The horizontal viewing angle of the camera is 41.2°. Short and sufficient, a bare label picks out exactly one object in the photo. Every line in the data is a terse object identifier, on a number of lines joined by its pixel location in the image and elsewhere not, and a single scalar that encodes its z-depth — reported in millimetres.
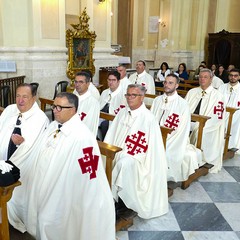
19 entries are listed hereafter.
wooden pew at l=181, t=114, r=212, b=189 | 4460
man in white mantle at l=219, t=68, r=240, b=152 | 6078
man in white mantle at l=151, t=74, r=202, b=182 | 4336
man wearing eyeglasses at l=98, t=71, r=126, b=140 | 5711
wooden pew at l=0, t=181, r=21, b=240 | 2324
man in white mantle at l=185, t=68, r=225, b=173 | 5062
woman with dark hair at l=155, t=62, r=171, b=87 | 10383
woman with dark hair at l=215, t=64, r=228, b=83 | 10148
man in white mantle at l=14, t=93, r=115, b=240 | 2602
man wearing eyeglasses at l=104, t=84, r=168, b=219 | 3434
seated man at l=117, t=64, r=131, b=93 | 6691
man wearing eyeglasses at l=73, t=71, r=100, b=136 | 4820
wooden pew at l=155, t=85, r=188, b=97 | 6858
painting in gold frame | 8703
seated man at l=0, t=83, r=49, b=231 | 3219
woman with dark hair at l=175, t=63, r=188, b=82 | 10895
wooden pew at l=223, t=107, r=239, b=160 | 5523
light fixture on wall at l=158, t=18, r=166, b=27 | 13597
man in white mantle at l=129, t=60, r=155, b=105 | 7867
